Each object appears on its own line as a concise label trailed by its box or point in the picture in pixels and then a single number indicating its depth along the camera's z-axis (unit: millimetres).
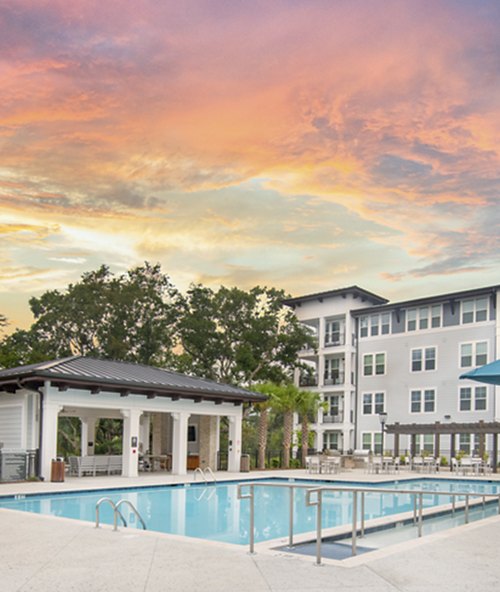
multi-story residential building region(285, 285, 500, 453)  41906
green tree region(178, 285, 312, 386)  43625
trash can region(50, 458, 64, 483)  23250
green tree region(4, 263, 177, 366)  45781
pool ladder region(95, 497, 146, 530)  11031
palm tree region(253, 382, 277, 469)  36000
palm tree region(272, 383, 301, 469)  36738
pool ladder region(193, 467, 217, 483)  25119
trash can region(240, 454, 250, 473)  31500
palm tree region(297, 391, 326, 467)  37688
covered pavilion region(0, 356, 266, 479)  23812
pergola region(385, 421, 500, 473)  35125
